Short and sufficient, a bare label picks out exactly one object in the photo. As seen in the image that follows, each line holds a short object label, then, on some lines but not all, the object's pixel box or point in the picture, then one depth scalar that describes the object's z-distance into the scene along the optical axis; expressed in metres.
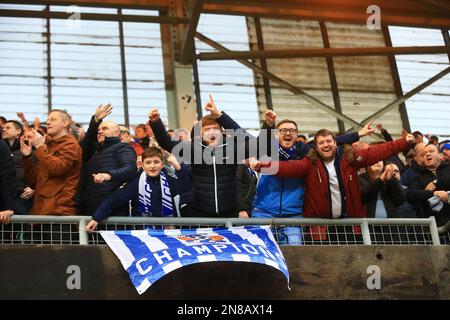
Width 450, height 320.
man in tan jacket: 7.62
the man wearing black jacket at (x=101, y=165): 7.88
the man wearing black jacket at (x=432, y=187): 8.88
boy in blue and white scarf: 7.79
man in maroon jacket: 7.98
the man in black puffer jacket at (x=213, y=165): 7.94
